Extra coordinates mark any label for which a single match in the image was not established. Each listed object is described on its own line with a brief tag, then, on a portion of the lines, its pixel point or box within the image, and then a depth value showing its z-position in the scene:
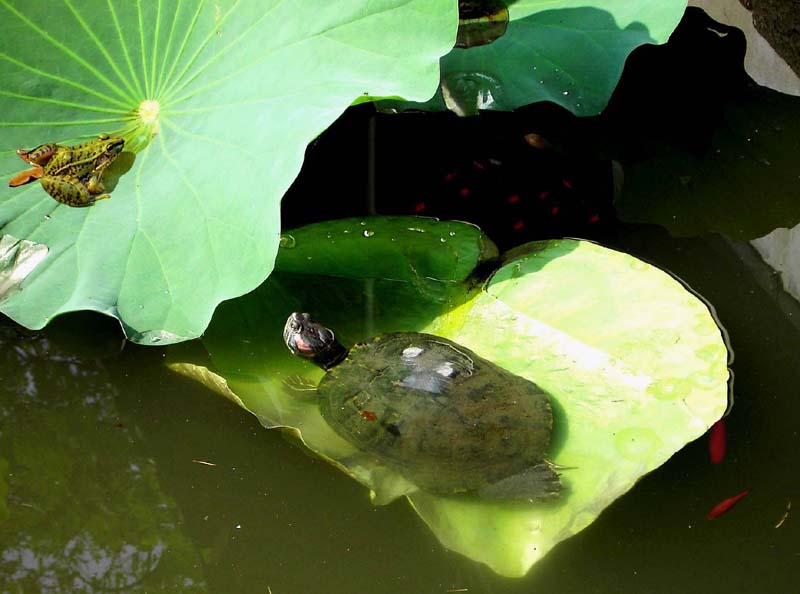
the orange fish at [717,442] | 1.31
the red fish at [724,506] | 1.29
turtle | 1.28
